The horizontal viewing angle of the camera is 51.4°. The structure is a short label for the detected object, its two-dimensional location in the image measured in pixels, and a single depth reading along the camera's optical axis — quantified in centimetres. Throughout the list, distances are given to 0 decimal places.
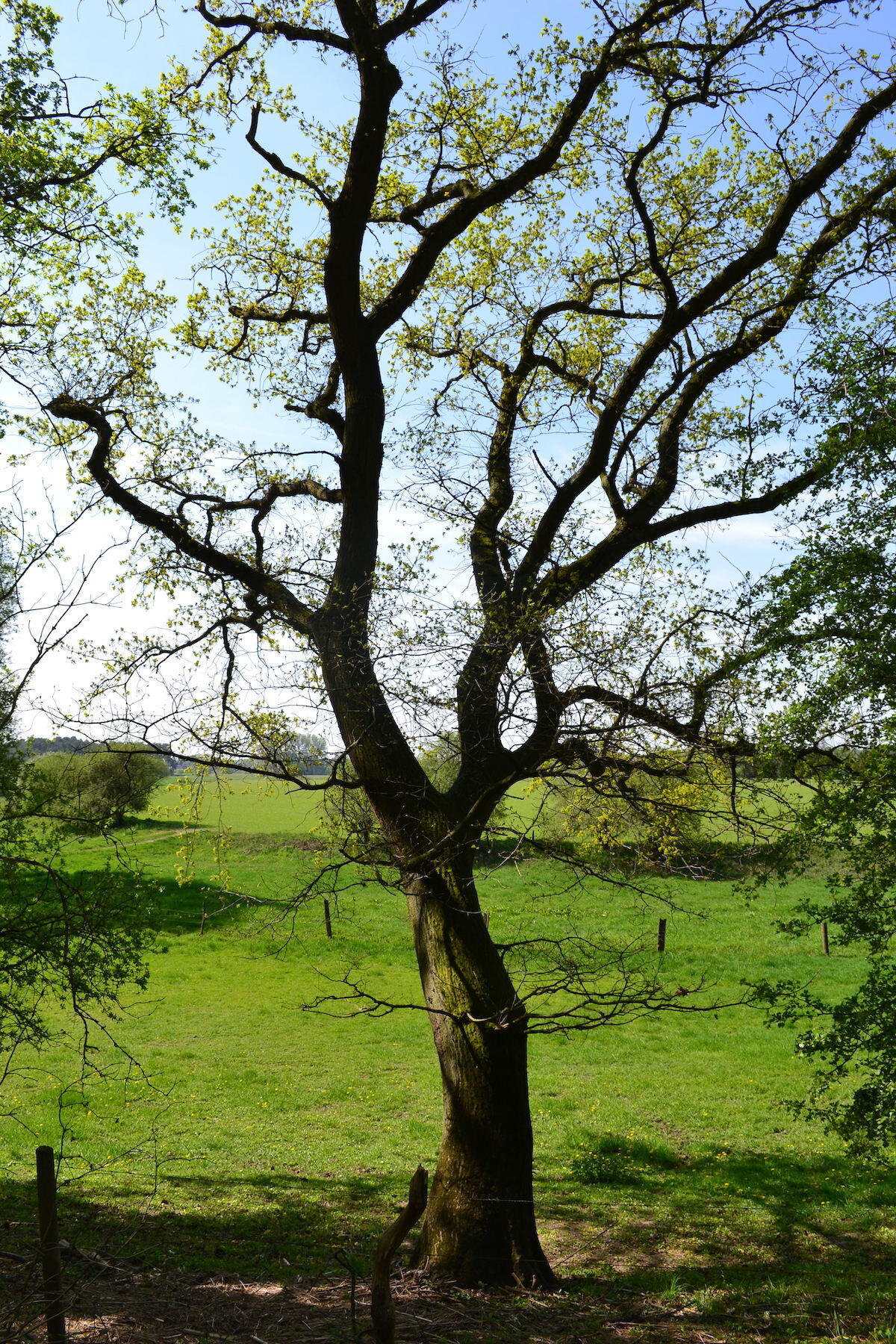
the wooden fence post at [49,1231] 513
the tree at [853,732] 771
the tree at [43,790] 738
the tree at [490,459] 790
